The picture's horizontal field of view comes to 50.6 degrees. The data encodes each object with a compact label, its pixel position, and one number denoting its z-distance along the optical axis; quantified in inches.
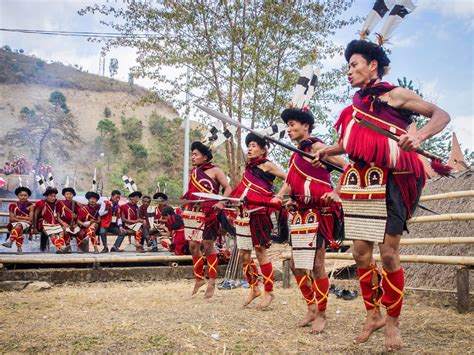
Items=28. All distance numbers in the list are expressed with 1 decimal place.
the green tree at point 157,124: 2822.3
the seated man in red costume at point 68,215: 412.5
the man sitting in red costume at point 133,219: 474.3
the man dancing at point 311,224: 171.8
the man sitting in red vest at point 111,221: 458.3
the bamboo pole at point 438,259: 182.9
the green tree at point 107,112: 2875.0
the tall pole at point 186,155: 832.3
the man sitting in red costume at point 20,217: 390.9
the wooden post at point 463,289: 184.1
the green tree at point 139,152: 2458.2
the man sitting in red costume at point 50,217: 400.5
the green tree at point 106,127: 2564.0
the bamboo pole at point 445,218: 188.8
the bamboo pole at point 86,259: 294.4
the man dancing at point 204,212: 253.9
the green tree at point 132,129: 2674.7
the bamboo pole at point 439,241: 188.8
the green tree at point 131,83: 3200.1
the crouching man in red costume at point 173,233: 360.8
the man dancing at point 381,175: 128.9
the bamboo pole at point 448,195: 199.6
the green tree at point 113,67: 3501.5
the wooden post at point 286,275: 289.7
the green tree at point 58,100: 2129.7
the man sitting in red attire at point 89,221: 426.6
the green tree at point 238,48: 389.4
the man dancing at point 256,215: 221.9
